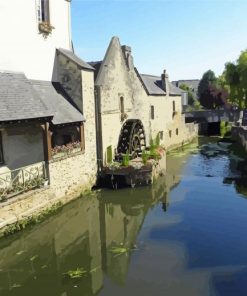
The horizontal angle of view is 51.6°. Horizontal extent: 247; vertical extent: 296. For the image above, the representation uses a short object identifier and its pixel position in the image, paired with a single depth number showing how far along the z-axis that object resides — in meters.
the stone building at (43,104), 10.01
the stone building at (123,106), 14.58
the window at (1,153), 9.92
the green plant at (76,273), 7.05
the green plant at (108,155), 14.64
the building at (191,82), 74.87
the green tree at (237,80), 36.27
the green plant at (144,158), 14.39
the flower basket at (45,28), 11.81
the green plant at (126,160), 13.87
